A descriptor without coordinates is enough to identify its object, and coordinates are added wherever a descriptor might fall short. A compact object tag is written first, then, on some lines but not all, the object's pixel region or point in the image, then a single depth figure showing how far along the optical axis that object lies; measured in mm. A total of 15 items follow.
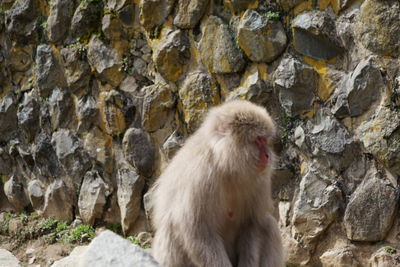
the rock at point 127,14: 5688
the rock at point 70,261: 4383
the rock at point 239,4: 4895
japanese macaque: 3227
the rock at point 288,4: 4688
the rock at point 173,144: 5566
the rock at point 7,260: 4488
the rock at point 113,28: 5785
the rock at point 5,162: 7082
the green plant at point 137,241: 5597
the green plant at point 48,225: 6355
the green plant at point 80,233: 6035
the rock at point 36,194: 6715
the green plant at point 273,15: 4773
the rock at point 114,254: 2721
